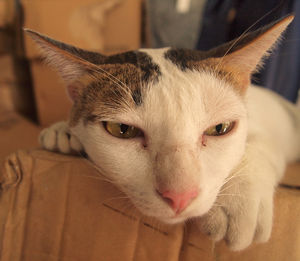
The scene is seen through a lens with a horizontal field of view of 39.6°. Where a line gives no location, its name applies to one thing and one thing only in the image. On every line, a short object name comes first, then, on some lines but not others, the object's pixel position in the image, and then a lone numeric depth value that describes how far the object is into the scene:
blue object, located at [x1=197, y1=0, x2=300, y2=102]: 0.25
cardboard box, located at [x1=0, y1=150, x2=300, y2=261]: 0.18
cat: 0.18
